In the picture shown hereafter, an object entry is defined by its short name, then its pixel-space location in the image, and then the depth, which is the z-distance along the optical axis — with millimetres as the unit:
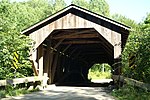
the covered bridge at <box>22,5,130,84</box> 10092
